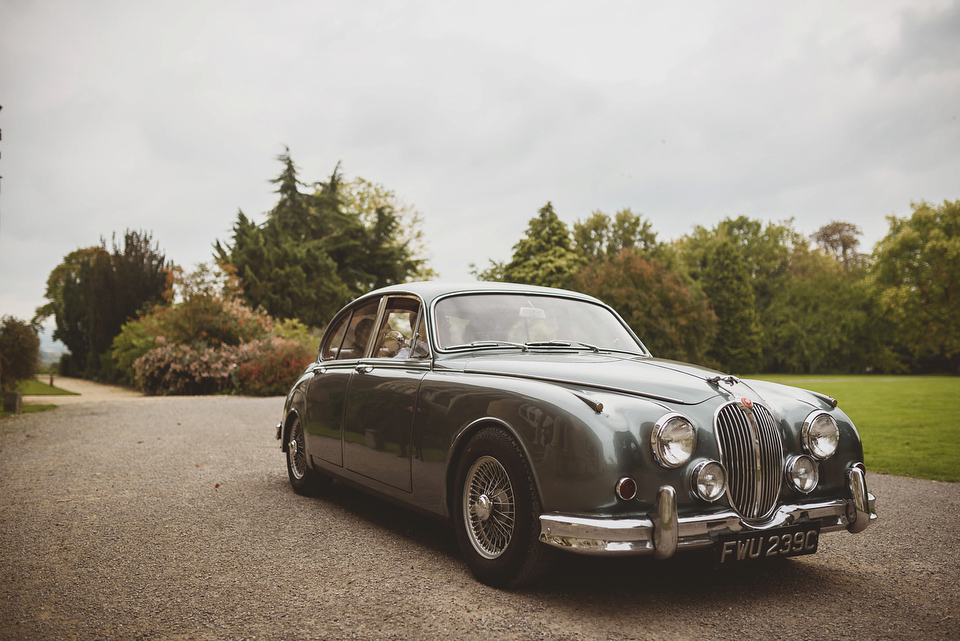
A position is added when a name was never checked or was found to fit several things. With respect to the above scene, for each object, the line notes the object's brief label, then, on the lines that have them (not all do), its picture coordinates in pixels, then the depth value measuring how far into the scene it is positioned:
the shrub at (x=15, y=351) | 14.03
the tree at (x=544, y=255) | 44.41
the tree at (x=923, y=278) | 42.66
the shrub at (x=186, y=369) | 18.80
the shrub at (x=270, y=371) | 18.58
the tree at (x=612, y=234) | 50.66
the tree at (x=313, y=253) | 29.73
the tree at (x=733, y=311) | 47.38
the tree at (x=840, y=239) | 57.31
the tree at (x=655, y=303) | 28.38
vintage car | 3.00
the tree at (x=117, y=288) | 27.67
